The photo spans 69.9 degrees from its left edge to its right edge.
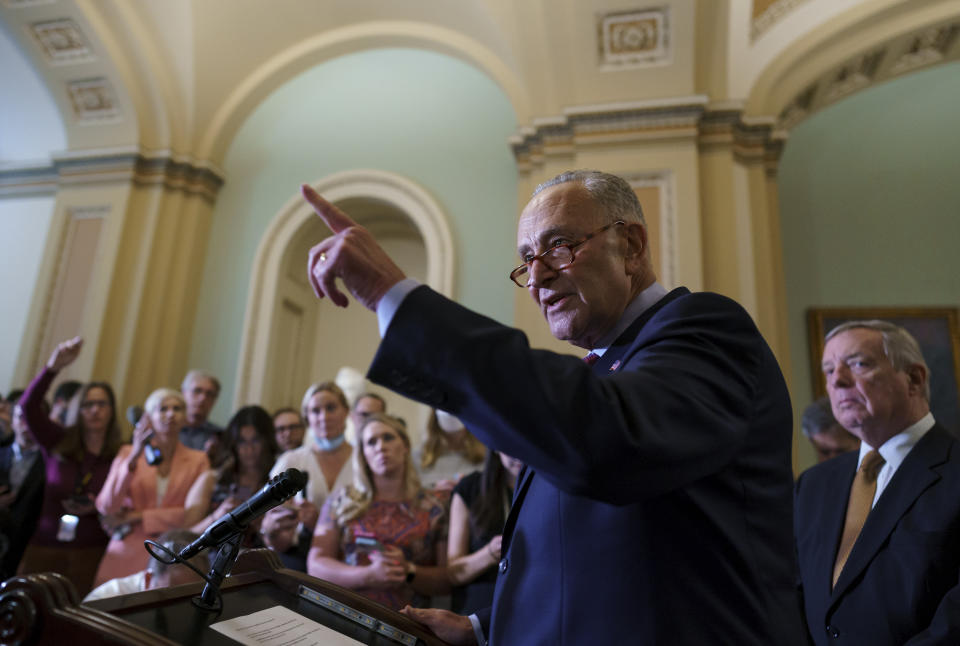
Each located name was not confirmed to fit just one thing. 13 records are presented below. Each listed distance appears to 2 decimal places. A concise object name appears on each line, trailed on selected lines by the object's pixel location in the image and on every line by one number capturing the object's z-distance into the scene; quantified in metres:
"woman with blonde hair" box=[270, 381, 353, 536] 3.58
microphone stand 1.12
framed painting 6.56
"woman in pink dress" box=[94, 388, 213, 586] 3.35
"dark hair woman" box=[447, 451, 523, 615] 2.90
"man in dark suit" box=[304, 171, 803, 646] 0.82
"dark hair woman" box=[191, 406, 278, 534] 3.85
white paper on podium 1.02
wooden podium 0.89
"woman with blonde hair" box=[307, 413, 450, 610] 2.80
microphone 1.18
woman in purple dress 3.80
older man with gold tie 1.77
